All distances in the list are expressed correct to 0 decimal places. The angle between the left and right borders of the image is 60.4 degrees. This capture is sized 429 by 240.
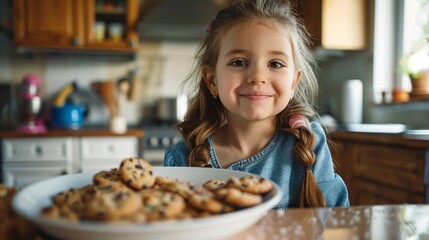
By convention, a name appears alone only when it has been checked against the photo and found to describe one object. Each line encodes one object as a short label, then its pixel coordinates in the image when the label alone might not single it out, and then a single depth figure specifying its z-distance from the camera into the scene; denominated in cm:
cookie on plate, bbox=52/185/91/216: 41
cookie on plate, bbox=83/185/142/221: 36
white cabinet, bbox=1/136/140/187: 263
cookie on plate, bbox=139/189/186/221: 39
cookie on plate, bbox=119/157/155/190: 52
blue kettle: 291
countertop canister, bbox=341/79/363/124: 270
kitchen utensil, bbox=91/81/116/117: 321
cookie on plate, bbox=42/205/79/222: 37
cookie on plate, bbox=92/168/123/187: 51
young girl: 87
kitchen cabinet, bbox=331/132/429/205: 165
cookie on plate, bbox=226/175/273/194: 48
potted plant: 223
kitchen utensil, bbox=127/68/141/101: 337
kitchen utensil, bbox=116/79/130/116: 324
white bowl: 32
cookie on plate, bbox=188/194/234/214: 42
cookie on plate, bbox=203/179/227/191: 51
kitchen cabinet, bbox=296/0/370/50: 281
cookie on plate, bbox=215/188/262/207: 44
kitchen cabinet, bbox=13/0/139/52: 290
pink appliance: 279
